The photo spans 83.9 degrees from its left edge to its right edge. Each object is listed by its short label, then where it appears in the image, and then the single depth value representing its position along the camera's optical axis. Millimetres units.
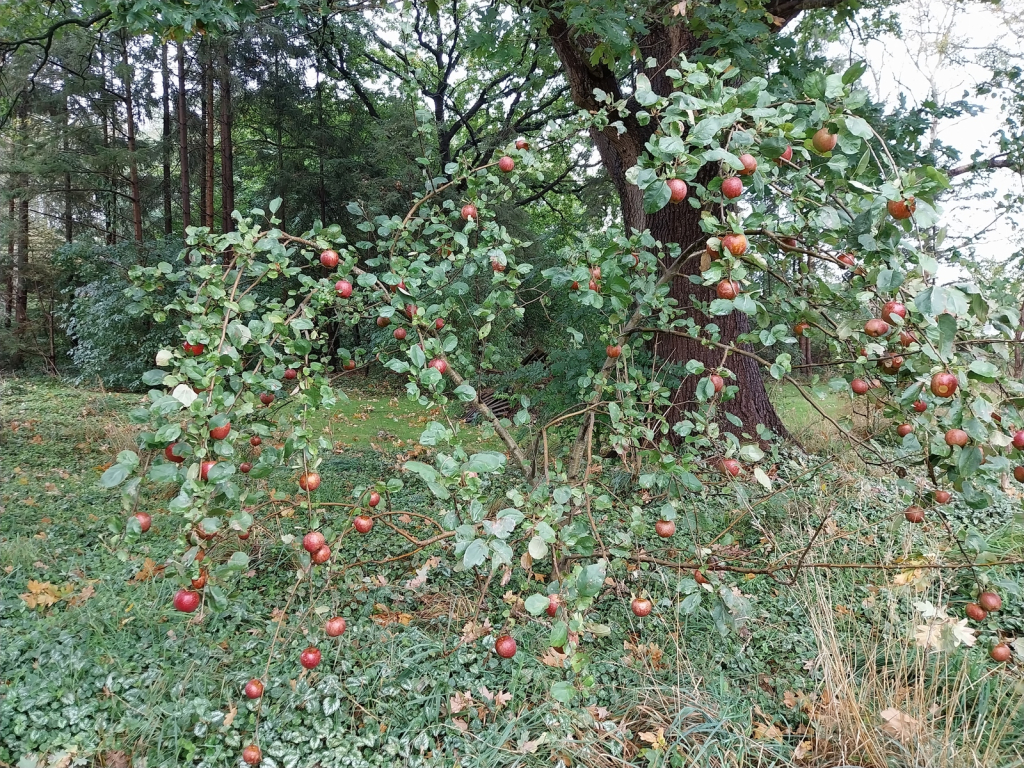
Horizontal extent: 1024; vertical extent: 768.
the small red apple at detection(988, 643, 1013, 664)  1534
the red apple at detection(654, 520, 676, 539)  1685
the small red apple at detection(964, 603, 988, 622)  1563
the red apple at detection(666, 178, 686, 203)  1351
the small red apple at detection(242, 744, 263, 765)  1536
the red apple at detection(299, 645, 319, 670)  1623
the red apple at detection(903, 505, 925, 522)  1699
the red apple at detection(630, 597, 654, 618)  1562
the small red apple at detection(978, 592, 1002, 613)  1522
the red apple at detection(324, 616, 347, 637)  1634
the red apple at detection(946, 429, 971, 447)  1250
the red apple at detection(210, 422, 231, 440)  1293
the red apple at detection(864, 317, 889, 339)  1352
